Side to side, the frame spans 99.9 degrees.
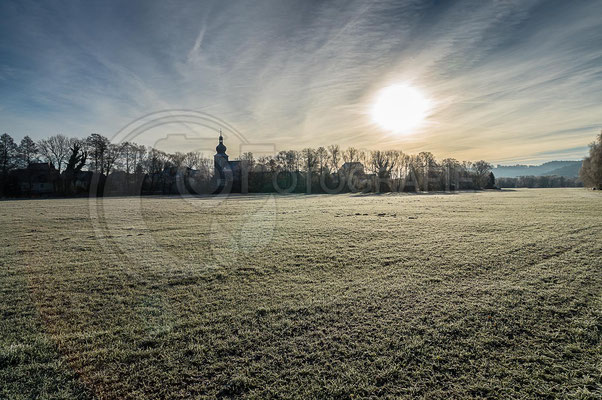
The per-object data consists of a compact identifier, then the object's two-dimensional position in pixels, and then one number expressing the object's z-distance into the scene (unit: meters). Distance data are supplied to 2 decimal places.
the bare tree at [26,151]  56.88
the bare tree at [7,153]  52.84
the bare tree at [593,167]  50.84
